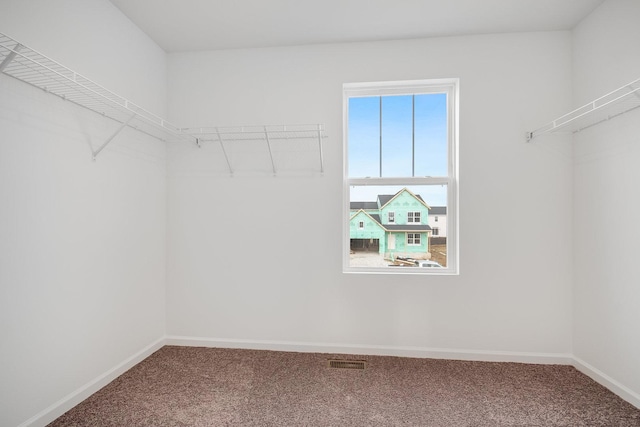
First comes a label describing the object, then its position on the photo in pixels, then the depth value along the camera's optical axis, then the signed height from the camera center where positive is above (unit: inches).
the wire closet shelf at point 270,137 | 95.2 +24.5
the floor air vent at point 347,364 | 85.0 -45.0
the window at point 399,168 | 95.0 +14.2
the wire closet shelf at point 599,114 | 67.4 +25.3
